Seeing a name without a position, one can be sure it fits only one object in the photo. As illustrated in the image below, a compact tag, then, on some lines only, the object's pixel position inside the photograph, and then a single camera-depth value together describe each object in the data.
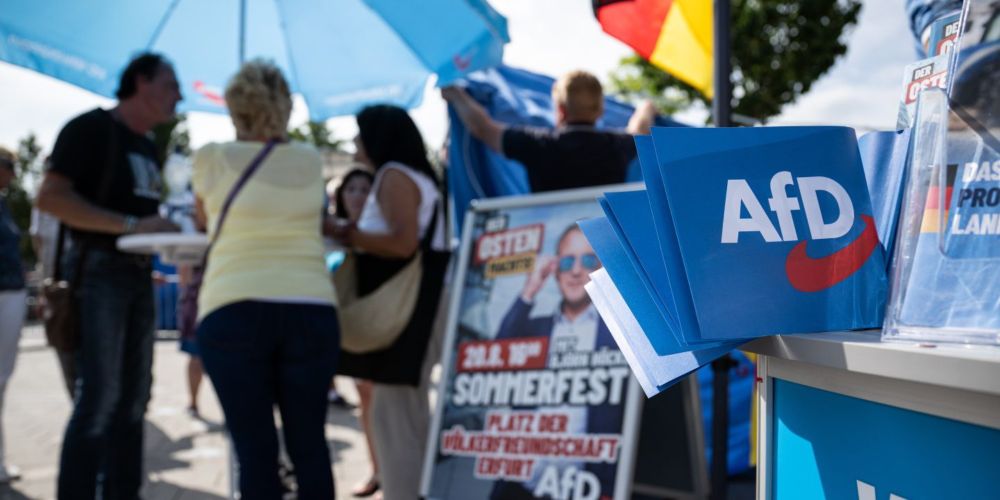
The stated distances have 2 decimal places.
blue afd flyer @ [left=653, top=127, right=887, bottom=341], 0.90
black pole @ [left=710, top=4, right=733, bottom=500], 2.63
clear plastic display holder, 0.79
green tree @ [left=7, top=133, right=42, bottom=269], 29.75
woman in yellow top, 2.30
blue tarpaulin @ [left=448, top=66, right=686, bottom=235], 4.11
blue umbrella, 3.12
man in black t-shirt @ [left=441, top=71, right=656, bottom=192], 3.15
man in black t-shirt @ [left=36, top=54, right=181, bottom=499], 2.75
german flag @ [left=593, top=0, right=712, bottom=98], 2.90
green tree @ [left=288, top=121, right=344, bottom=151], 30.89
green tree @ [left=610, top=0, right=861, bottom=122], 14.06
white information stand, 0.72
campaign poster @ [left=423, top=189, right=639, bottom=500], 2.69
